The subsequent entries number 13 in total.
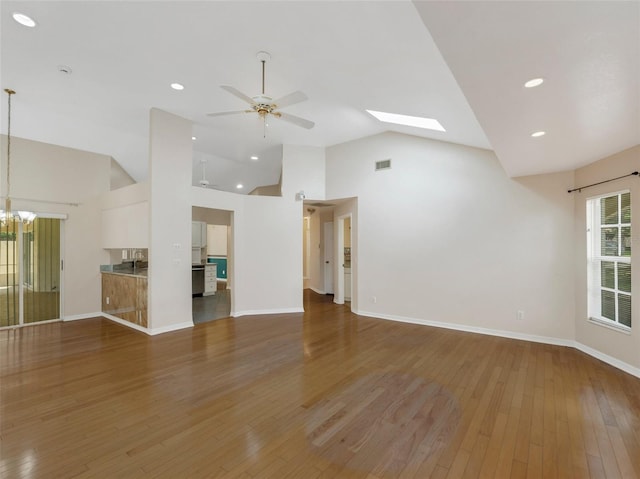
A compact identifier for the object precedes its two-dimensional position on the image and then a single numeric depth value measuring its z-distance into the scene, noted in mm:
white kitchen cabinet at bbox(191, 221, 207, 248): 8789
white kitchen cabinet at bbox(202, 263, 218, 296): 8638
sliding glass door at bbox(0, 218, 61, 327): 5203
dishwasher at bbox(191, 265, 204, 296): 8406
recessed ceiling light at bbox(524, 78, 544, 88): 1969
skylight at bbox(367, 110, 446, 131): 4445
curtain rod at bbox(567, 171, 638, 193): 3293
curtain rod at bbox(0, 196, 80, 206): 5187
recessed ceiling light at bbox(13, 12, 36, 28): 2637
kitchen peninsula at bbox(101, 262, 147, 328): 4949
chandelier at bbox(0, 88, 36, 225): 4191
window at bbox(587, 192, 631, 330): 3561
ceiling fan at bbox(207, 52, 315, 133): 2930
